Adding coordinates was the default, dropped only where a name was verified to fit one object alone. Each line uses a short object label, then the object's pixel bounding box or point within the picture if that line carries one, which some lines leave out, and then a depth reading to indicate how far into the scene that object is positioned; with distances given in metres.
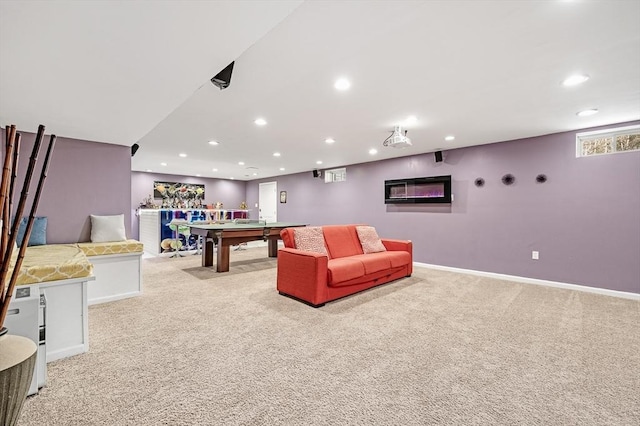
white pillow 3.72
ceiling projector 3.89
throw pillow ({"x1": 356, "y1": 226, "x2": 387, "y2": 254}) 4.42
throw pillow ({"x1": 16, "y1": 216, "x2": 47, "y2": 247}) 3.36
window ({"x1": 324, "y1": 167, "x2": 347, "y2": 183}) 7.44
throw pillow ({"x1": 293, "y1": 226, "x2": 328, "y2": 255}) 3.65
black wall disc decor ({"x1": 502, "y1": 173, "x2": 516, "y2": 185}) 4.63
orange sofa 3.18
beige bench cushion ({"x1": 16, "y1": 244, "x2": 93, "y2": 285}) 2.01
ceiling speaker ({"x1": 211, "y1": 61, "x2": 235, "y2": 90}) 2.17
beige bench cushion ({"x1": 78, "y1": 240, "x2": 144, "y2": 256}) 3.24
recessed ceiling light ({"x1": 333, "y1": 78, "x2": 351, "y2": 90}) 2.56
